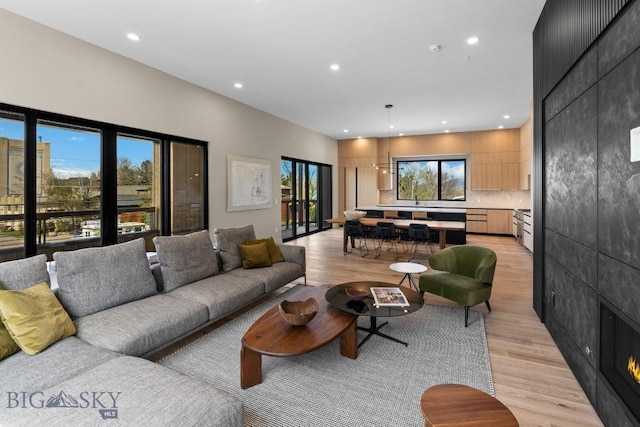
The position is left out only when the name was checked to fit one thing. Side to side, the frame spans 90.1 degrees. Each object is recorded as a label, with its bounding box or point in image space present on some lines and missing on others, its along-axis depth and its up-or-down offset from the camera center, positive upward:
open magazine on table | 2.85 -0.81
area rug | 2.02 -1.26
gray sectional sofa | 1.52 -0.89
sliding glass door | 8.82 +0.41
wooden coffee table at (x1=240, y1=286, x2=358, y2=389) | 2.22 -0.94
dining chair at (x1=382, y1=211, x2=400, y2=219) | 8.17 -0.13
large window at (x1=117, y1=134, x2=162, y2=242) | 4.64 +0.38
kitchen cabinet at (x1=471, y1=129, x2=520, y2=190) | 9.08 +1.42
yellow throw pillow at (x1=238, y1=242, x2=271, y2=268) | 4.06 -0.59
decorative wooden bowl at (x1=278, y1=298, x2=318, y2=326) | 2.49 -0.85
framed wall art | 6.40 +0.58
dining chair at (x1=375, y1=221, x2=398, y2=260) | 6.50 -0.44
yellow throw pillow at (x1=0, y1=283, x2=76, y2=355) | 1.99 -0.70
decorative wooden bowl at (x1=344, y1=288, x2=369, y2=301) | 3.02 -0.82
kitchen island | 7.62 -0.13
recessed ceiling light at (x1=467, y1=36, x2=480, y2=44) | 3.85 +2.06
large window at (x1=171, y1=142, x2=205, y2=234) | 5.43 +0.41
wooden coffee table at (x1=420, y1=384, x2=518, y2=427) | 1.38 -0.92
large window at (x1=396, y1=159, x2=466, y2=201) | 10.14 +0.98
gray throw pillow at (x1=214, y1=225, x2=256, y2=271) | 4.02 -0.46
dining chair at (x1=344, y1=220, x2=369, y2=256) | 6.89 -0.45
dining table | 6.16 -0.30
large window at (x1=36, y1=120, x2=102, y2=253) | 3.78 +0.33
